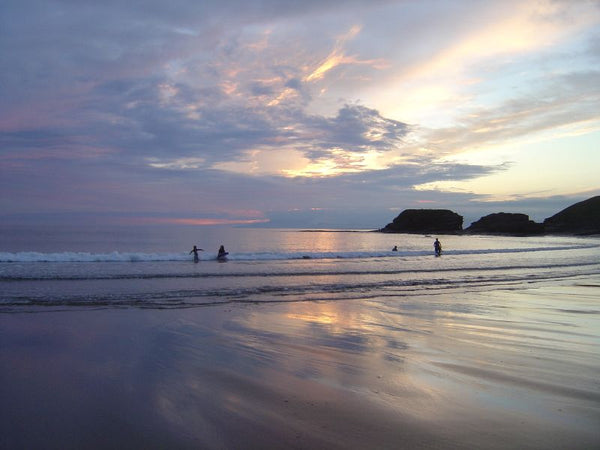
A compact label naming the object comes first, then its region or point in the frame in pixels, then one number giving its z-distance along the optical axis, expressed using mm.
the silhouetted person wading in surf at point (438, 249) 44769
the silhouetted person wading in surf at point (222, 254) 36059
